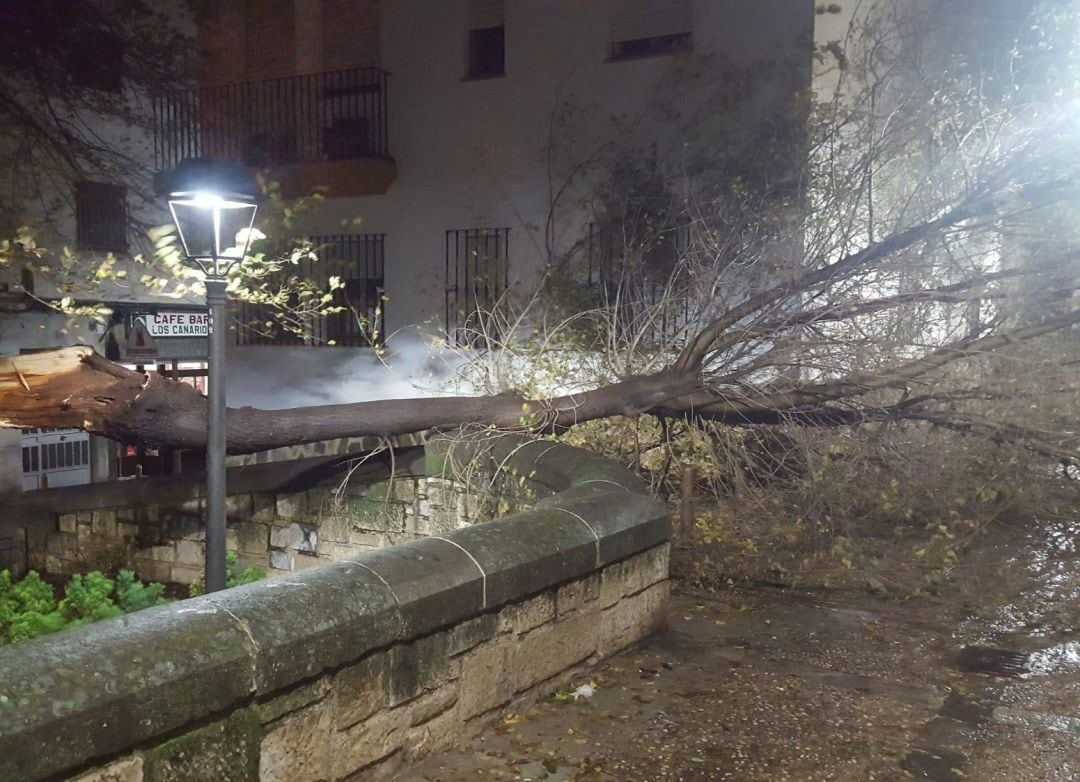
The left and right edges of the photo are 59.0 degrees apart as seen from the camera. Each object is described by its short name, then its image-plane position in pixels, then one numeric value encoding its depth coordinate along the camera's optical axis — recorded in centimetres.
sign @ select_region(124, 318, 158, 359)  1273
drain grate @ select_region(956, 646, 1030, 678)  529
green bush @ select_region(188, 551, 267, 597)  713
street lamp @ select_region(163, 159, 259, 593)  534
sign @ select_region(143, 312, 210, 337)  1673
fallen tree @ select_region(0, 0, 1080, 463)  652
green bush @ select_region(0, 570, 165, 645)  566
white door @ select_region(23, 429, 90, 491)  1552
